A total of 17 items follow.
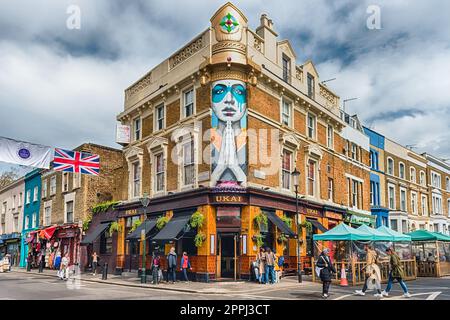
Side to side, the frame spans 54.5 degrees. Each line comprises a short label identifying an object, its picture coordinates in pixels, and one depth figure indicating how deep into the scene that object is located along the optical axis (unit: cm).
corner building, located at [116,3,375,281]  2166
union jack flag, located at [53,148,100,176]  2567
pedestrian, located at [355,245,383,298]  1567
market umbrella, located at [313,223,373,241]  2048
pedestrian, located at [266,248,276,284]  2005
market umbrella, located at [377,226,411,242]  2287
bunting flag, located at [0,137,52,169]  2186
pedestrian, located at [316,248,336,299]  1506
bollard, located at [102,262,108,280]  2366
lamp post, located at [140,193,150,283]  2114
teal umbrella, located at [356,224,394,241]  2142
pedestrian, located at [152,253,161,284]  2038
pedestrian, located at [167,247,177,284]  2089
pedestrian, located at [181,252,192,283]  2100
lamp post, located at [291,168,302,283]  2150
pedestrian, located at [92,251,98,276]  2781
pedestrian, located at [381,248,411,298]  1530
